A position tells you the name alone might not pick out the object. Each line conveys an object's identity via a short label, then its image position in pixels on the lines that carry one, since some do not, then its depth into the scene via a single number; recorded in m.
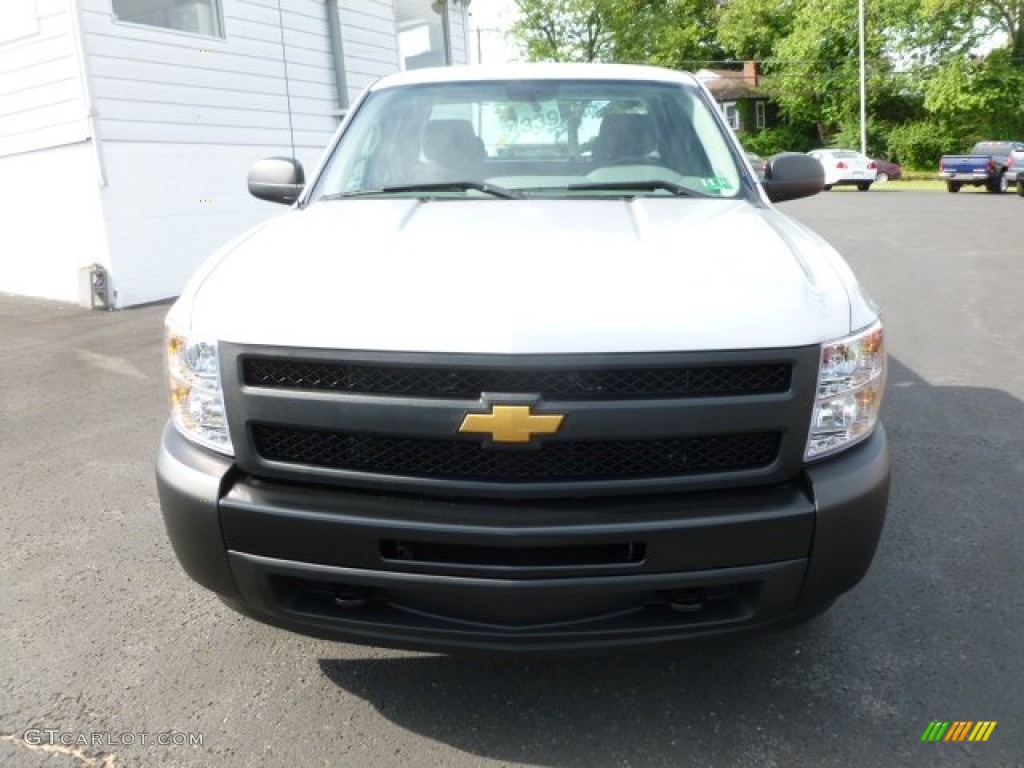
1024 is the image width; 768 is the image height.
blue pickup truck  25.23
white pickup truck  2.05
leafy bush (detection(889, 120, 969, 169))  40.12
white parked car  31.77
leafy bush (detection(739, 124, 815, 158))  47.34
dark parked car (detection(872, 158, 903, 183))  36.16
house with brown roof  52.22
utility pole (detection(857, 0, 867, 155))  39.50
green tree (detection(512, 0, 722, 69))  42.53
